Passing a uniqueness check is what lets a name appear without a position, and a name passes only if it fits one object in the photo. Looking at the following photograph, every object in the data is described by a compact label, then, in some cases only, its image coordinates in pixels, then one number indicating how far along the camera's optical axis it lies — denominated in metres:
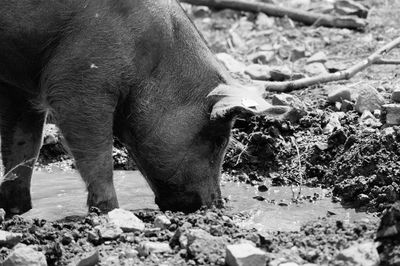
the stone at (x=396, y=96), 17.95
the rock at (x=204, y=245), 10.89
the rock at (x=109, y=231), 11.81
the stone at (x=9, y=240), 11.64
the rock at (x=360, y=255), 10.18
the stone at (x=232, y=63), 21.23
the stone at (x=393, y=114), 16.77
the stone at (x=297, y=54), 23.27
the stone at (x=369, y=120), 17.20
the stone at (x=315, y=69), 21.41
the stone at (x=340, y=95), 18.64
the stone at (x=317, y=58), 22.36
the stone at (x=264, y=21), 25.86
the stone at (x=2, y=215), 13.02
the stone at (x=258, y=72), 20.80
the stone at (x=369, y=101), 17.91
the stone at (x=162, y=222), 12.42
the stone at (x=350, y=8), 25.77
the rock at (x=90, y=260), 10.91
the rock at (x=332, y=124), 17.49
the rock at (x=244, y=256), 10.36
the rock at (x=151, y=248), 11.20
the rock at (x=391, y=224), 10.48
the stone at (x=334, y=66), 21.70
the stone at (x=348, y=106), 18.37
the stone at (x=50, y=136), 18.69
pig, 13.52
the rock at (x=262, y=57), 22.94
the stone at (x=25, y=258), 10.66
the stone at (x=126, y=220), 12.21
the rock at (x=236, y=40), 24.69
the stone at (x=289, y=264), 10.47
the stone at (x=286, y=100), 17.63
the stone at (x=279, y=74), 20.75
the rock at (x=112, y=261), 10.99
